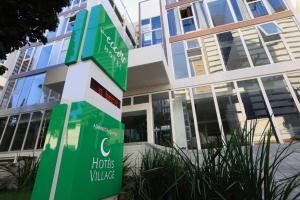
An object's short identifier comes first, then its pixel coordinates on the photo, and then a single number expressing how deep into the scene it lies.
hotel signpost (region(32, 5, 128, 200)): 1.95
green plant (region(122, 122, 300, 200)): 1.57
